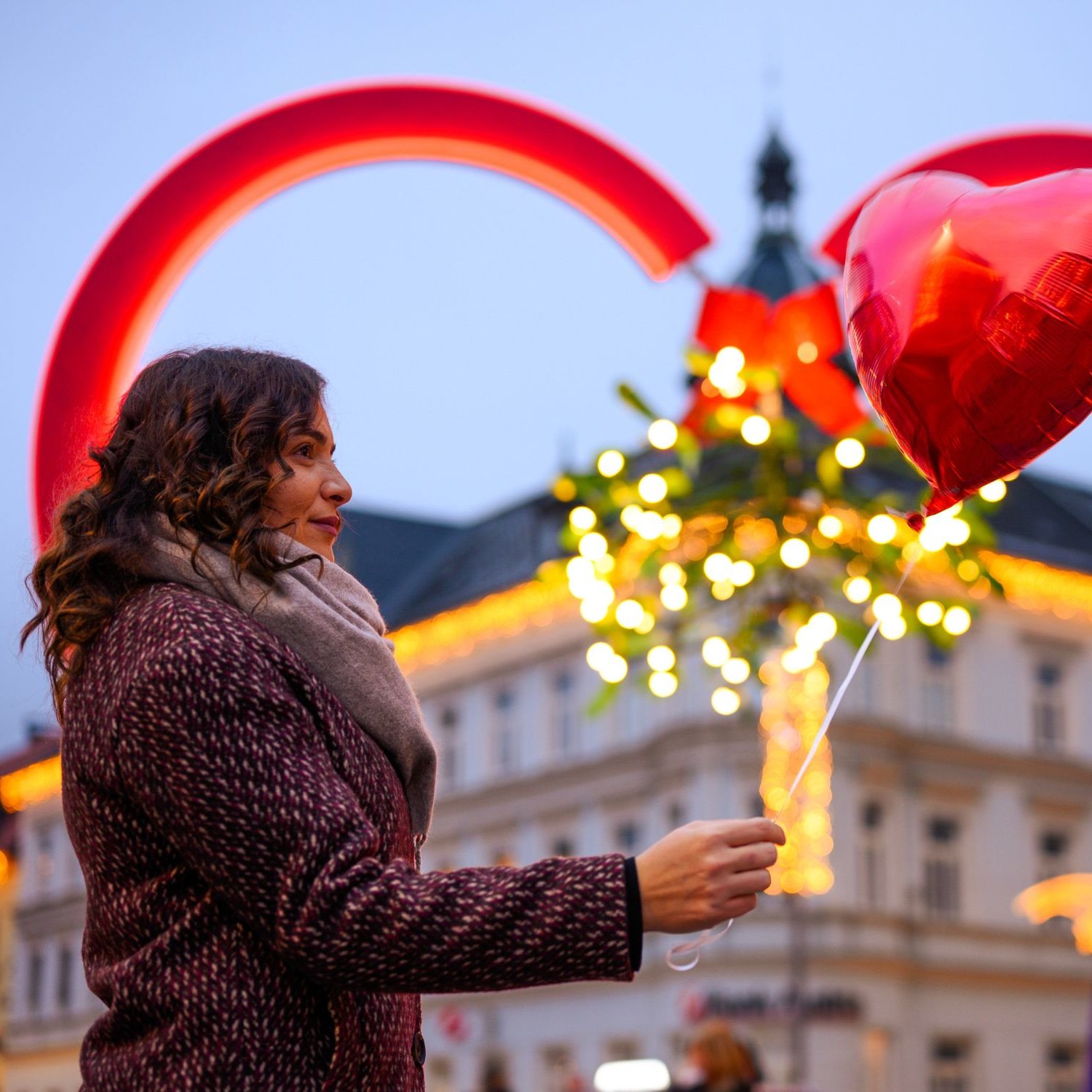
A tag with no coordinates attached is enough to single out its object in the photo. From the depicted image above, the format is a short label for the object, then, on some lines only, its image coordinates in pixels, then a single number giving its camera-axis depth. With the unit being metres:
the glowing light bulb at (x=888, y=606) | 3.50
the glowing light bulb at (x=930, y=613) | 6.76
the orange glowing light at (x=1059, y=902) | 29.06
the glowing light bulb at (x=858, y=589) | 6.84
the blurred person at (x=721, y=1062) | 7.64
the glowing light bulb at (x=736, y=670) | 7.48
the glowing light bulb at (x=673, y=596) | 6.88
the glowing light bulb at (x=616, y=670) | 7.20
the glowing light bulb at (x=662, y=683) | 7.24
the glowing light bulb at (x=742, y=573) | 6.93
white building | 27.89
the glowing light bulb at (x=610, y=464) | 6.90
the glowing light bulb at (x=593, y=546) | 7.09
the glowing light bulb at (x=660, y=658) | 7.16
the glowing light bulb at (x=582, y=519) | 7.12
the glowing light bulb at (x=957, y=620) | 6.80
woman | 1.85
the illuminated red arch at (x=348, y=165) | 5.17
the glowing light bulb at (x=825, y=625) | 6.86
